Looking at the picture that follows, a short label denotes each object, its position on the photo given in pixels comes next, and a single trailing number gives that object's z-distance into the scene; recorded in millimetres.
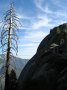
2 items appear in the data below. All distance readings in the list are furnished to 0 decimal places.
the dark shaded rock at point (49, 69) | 10531
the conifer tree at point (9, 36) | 18927
